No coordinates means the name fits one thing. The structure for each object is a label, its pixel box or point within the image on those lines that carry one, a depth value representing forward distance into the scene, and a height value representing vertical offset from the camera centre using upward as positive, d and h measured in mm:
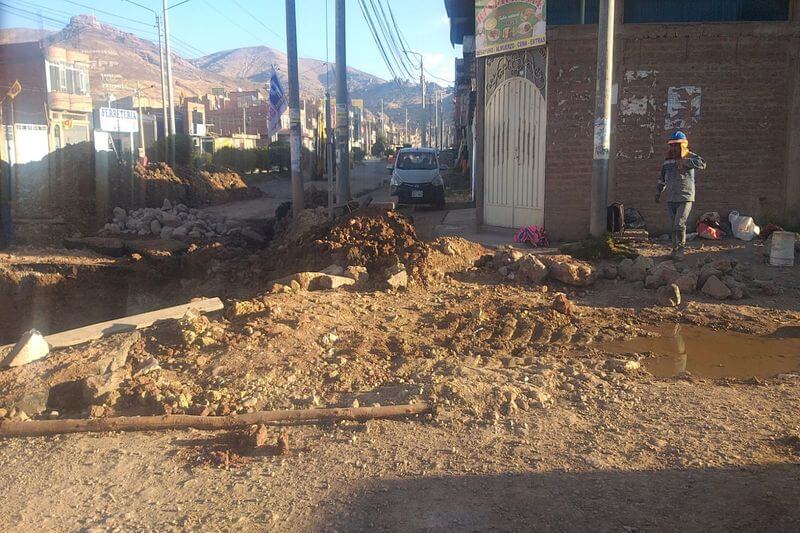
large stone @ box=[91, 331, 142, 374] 5371 -1421
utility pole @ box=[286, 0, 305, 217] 15641 +1559
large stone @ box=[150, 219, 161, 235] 16969 -1134
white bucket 9141 -972
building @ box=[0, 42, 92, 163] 45812 +7634
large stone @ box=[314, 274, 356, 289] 8234 -1245
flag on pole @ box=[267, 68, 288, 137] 14219 +1766
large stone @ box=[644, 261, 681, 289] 8281 -1218
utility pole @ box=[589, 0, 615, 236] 9805 +1397
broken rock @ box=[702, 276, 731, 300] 7855 -1308
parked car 19609 +2
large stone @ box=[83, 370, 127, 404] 4977 -1540
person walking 9602 -25
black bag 10820 -629
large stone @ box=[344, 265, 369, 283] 8602 -1200
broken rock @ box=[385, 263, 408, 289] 8297 -1204
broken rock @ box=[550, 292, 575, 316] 7215 -1371
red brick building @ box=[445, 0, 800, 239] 11273 +1232
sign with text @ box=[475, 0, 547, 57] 11523 +2818
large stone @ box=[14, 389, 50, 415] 4949 -1639
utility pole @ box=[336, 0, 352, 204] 17922 +1857
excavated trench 11234 -1985
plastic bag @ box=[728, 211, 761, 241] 10906 -815
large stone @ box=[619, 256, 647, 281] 8617 -1189
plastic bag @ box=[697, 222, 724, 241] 10961 -879
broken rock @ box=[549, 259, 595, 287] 8609 -1212
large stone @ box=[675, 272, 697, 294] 8062 -1265
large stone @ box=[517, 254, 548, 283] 8695 -1173
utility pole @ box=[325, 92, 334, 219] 12741 +428
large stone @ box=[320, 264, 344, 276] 8805 -1185
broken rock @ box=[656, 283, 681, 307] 7715 -1361
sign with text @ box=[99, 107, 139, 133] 28525 +2818
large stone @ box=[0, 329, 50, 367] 5496 -1405
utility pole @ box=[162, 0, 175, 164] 34219 +4795
